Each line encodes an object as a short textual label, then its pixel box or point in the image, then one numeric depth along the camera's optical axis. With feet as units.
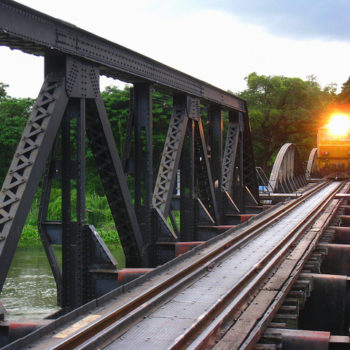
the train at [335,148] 139.85
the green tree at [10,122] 132.87
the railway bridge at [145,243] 24.16
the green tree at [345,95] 228.92
